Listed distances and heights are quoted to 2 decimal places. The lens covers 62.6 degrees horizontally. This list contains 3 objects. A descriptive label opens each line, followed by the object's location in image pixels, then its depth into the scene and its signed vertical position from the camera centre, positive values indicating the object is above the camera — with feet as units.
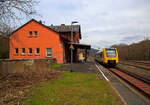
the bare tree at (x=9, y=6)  21.12 +8.67
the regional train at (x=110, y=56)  56.27 -0.56
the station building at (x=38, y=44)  74.38 +7.36
